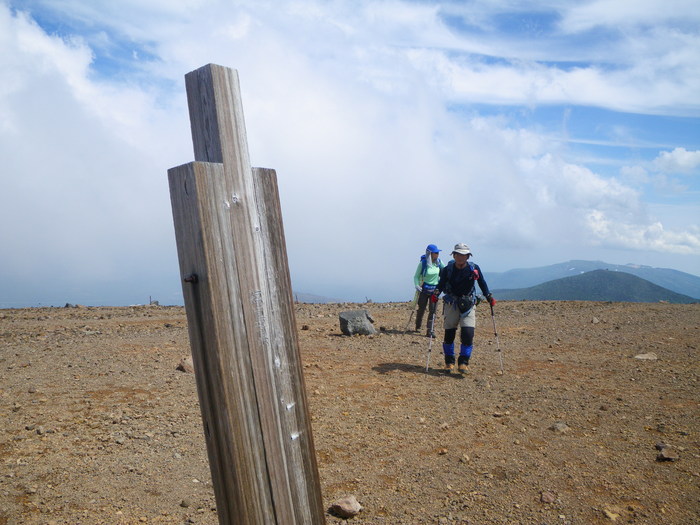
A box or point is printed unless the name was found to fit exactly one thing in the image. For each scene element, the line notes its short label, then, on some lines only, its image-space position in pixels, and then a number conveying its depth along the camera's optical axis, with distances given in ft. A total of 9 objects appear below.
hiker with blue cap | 43.83
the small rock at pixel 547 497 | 15.92
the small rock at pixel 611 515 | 14.94
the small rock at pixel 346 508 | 15.20
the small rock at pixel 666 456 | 18.43
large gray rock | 44.73
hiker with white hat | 30.60
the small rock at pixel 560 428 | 21.69
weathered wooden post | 6.73
